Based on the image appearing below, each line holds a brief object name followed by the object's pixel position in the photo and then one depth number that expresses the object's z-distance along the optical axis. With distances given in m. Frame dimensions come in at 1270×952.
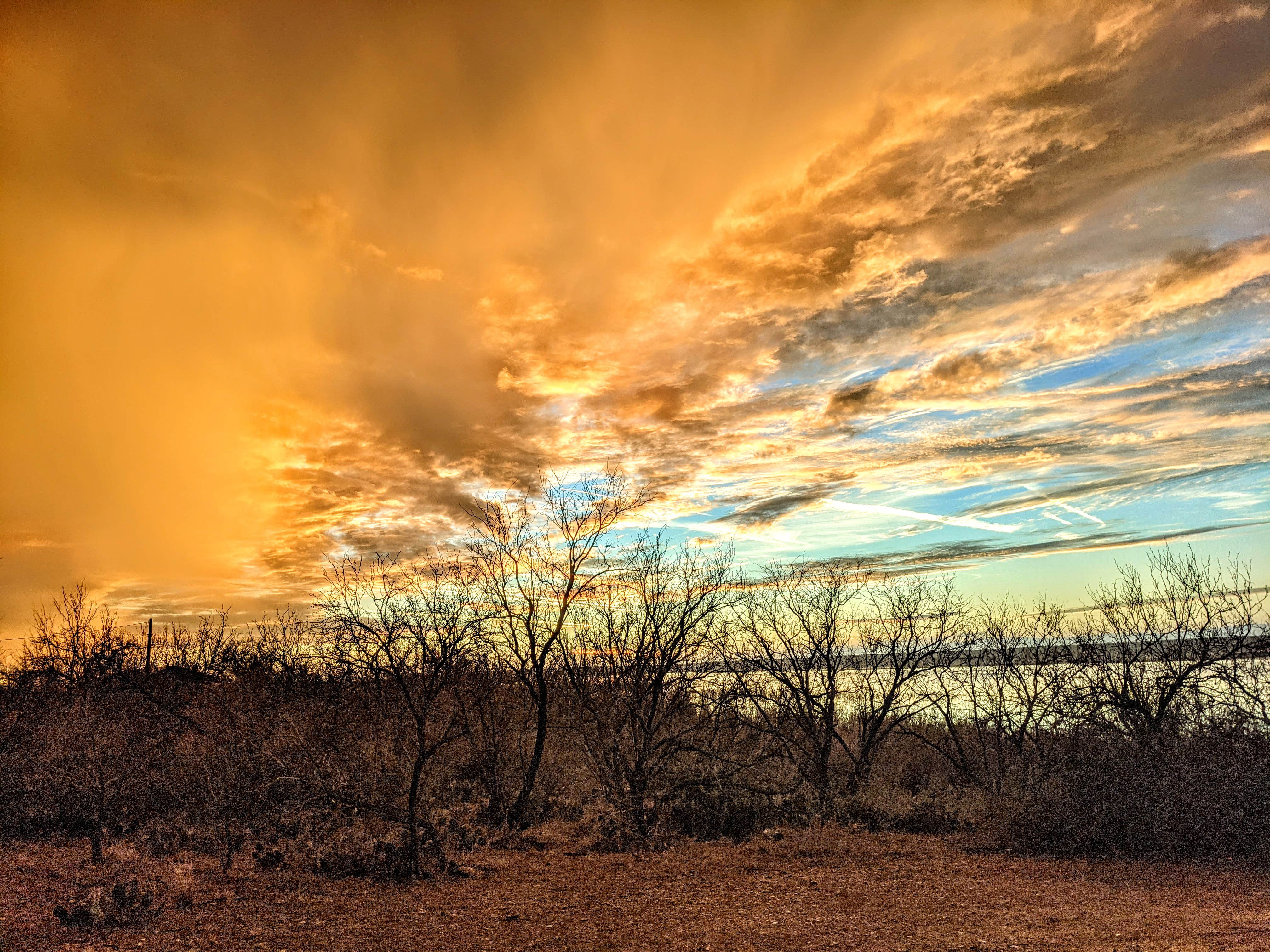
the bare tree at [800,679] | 16.45
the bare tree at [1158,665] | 13.78
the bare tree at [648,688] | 13.92
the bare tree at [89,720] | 13.34
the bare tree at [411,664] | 10.62
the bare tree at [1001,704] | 16.20
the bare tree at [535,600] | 14.09
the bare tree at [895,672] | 16.70
